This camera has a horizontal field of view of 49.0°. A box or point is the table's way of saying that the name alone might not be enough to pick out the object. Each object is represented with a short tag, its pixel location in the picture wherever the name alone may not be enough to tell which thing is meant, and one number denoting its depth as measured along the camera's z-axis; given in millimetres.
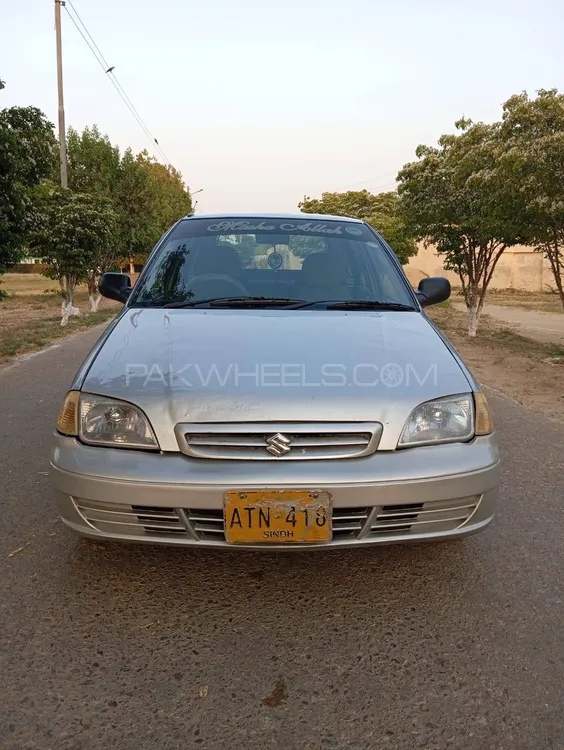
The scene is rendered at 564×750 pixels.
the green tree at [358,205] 46650
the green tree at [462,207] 9836
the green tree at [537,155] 7965
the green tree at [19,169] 8391
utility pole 17891
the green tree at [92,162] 21516
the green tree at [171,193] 38100
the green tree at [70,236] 14680
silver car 2119
